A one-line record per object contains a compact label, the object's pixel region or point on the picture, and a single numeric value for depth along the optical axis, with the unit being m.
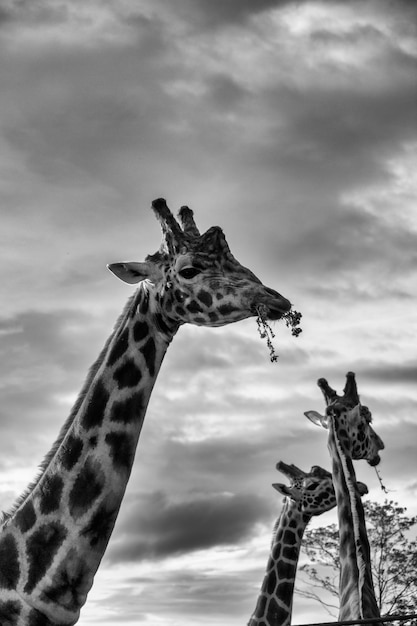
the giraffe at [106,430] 7.23
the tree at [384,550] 27.23
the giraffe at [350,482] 11.77
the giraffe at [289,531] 14.39
